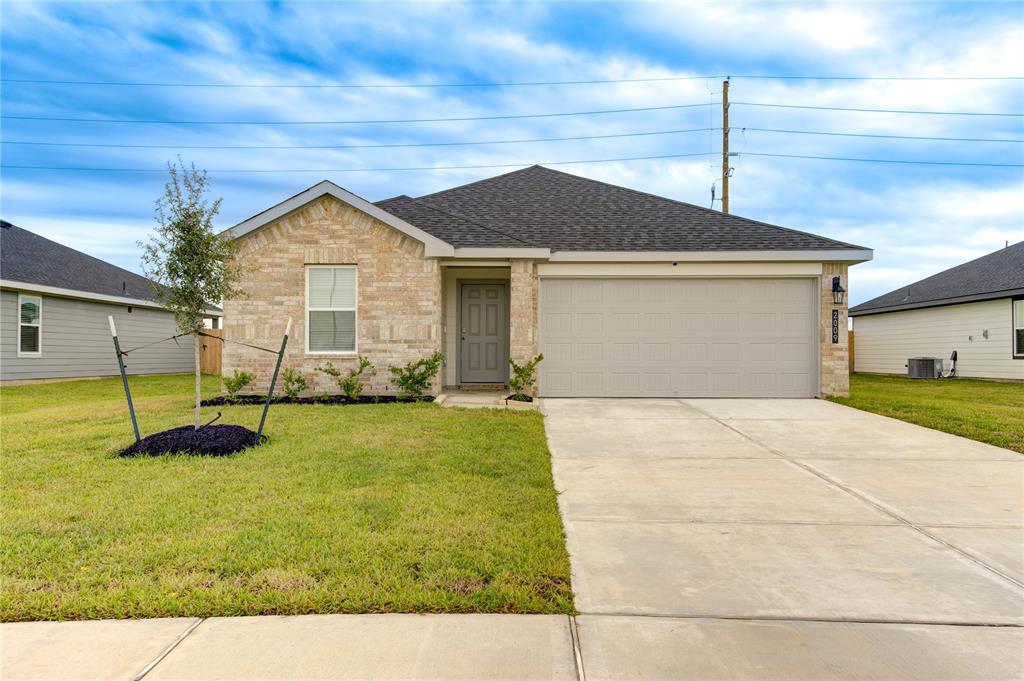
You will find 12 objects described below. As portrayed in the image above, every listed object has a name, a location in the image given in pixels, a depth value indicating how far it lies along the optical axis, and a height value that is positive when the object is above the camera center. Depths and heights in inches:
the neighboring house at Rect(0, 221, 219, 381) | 589.3 +24.9
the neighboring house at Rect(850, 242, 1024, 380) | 631.8 +29.7
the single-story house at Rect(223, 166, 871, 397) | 431.5 +32.2
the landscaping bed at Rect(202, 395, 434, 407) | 415.8 -45.5
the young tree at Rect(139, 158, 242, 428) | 242.7 +37.0
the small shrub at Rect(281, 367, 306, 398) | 419.5 -33.3
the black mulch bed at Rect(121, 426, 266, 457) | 239.8 -45.2
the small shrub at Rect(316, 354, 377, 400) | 419.2 -29.6
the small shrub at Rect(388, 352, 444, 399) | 422.6 -27.8
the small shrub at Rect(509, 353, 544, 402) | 426.9 -28.6
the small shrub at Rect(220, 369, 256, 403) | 418.0 -34.1
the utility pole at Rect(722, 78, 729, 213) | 764.6 +278.3
